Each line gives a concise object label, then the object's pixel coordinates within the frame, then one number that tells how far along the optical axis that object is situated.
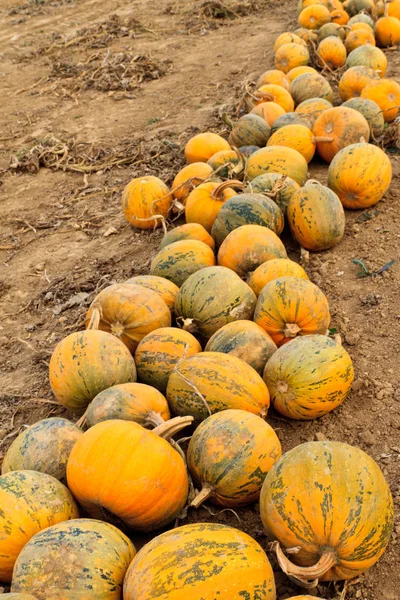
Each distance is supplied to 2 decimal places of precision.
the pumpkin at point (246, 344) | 3.38
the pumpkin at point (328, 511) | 2.23
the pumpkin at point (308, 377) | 3.18
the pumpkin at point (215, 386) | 3.02
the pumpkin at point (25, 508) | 2.42
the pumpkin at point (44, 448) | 2.84
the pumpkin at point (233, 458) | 2.68
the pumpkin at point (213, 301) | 3.72
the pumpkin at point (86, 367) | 3.24
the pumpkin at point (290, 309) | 3.57
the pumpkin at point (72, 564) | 2.13
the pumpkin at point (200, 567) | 2.03
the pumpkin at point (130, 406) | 2.91
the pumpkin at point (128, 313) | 3.70
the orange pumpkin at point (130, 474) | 2.50
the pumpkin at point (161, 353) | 3.41
